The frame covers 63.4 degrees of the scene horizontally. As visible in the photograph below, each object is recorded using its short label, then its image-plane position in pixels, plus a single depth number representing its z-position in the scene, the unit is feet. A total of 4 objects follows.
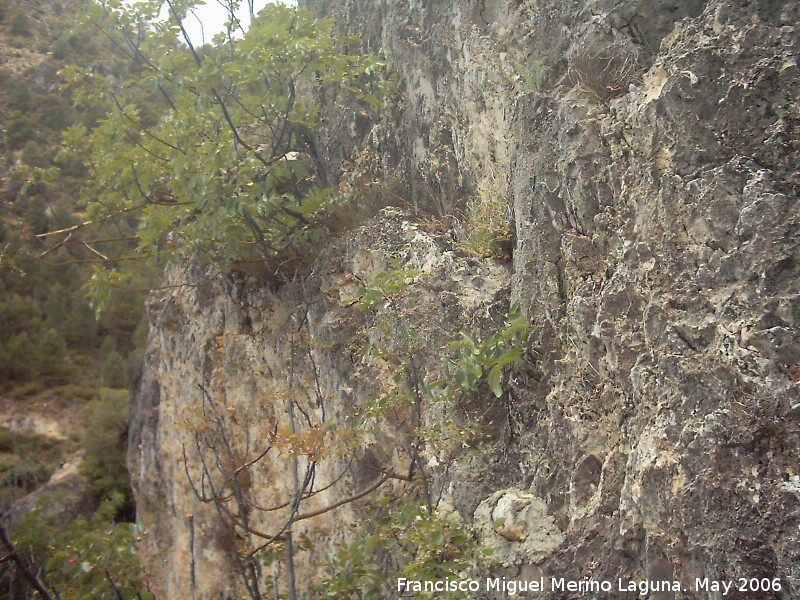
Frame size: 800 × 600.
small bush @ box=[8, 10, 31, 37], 78.21
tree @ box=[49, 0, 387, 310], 14.80
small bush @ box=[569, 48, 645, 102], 8.88
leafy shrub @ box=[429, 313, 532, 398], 9.66
